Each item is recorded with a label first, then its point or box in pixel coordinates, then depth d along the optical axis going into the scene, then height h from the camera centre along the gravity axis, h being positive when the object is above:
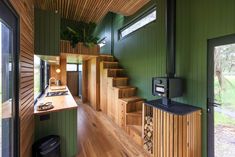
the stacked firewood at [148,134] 1.88 -1.06
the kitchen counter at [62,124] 1.54 -0.75
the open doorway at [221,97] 1.40 -0.28
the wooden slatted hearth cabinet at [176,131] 1.47 -0.81
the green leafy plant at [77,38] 3.46 +1.35
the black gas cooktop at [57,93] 2.70 -0.43
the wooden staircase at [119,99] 2.49 -0.63
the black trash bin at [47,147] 1.35 -0.94
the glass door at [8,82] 0.77 -0.04
